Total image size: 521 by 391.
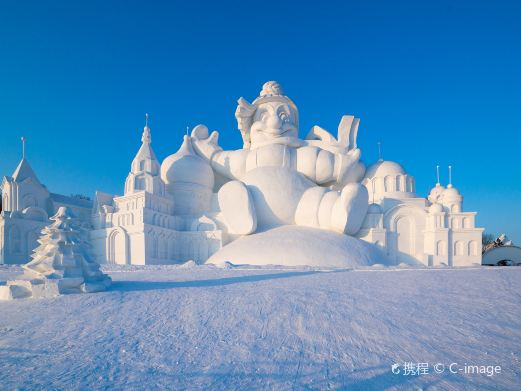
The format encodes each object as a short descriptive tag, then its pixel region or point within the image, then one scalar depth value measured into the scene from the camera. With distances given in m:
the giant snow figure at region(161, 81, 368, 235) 19.36
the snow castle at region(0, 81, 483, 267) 17.53
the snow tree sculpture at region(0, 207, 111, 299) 7.03
